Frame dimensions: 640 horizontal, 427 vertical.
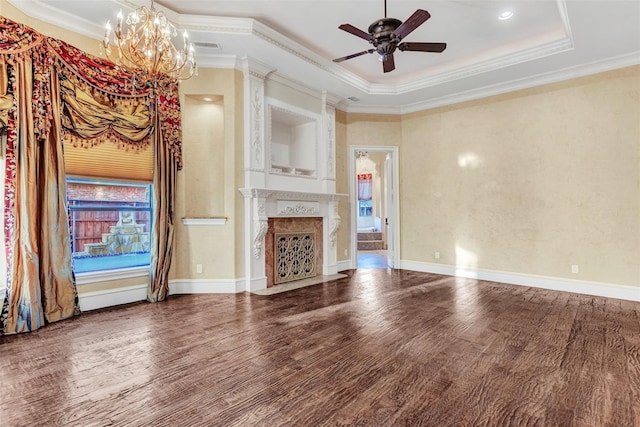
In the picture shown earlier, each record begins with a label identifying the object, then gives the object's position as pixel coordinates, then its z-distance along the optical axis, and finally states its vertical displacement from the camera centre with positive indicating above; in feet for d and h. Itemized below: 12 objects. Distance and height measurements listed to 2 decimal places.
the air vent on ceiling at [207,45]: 13.64 +6.87
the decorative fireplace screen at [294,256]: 16.84 -2.57
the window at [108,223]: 12.53 -0.49
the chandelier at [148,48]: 8.94 +4.51
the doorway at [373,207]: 21.63 -0.04
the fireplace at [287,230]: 15.44 -1.17
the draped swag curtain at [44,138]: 10.27 +2.54
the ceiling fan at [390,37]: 10.08 +5.34
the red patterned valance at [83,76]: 10.29 +4.86
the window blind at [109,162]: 11.92 +1.90
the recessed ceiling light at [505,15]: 12.50 +7.31
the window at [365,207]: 39.29 -0.02
